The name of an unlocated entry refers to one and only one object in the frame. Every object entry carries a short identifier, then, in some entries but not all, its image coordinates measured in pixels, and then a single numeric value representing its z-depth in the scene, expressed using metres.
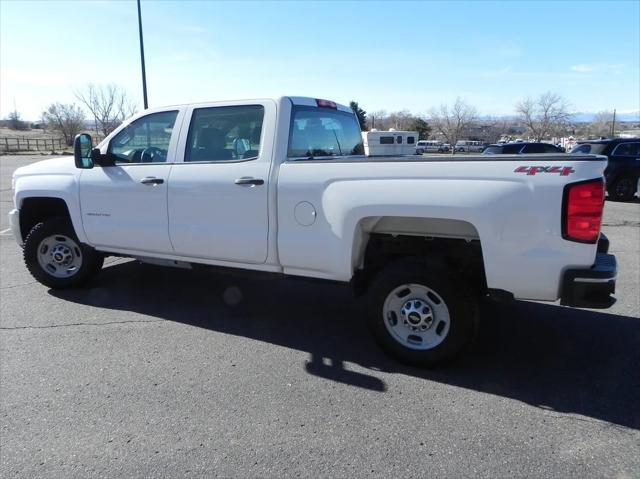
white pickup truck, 3.13
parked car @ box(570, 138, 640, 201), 14.06
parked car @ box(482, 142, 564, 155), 14.64
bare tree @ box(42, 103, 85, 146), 54.78
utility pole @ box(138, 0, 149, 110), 15.99
